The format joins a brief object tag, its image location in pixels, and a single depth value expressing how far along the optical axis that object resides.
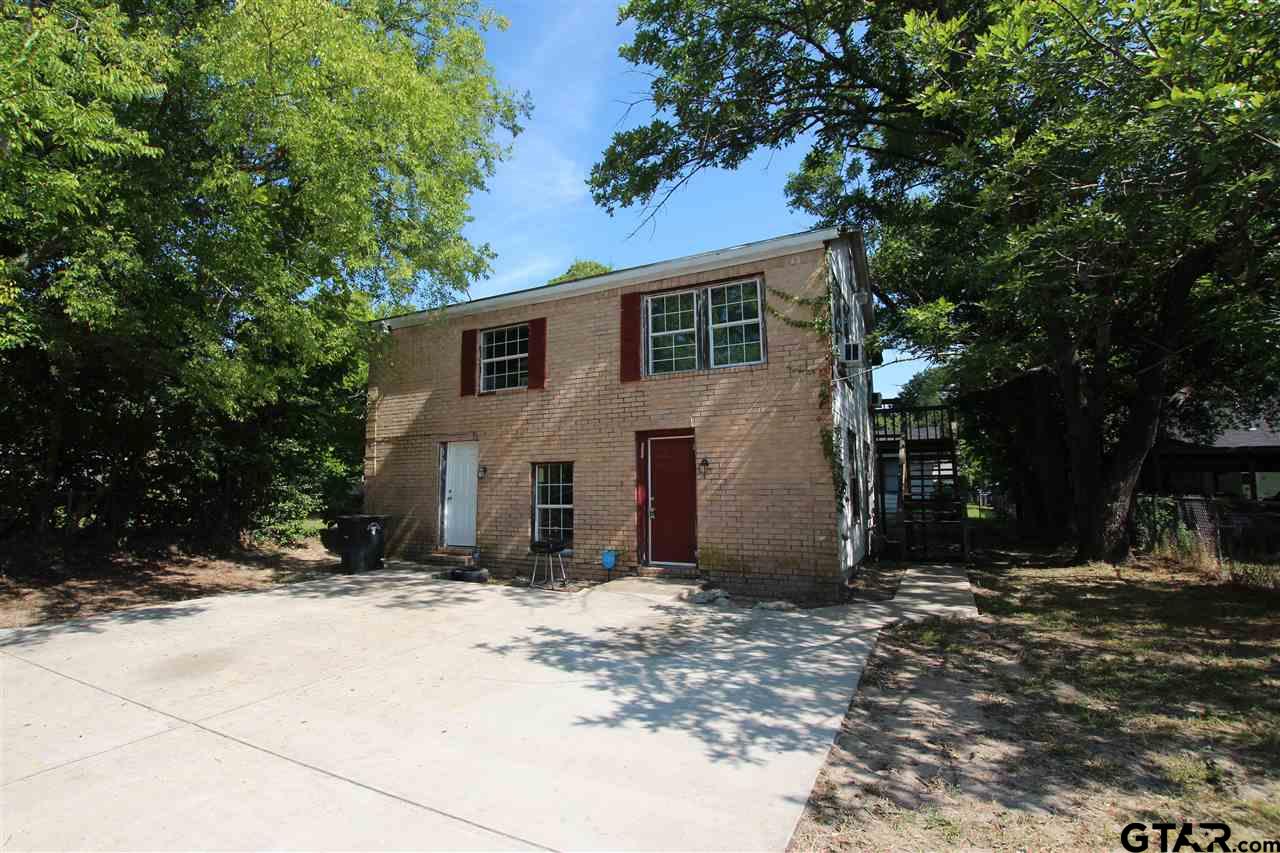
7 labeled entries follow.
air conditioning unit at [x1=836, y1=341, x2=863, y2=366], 9.71
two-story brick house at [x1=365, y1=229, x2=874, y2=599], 8.89
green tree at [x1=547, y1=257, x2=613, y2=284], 34.04
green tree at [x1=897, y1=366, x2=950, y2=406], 10.72
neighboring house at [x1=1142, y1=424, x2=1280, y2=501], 20.81
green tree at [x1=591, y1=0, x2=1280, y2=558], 5.63
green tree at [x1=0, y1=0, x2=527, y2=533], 6.73
